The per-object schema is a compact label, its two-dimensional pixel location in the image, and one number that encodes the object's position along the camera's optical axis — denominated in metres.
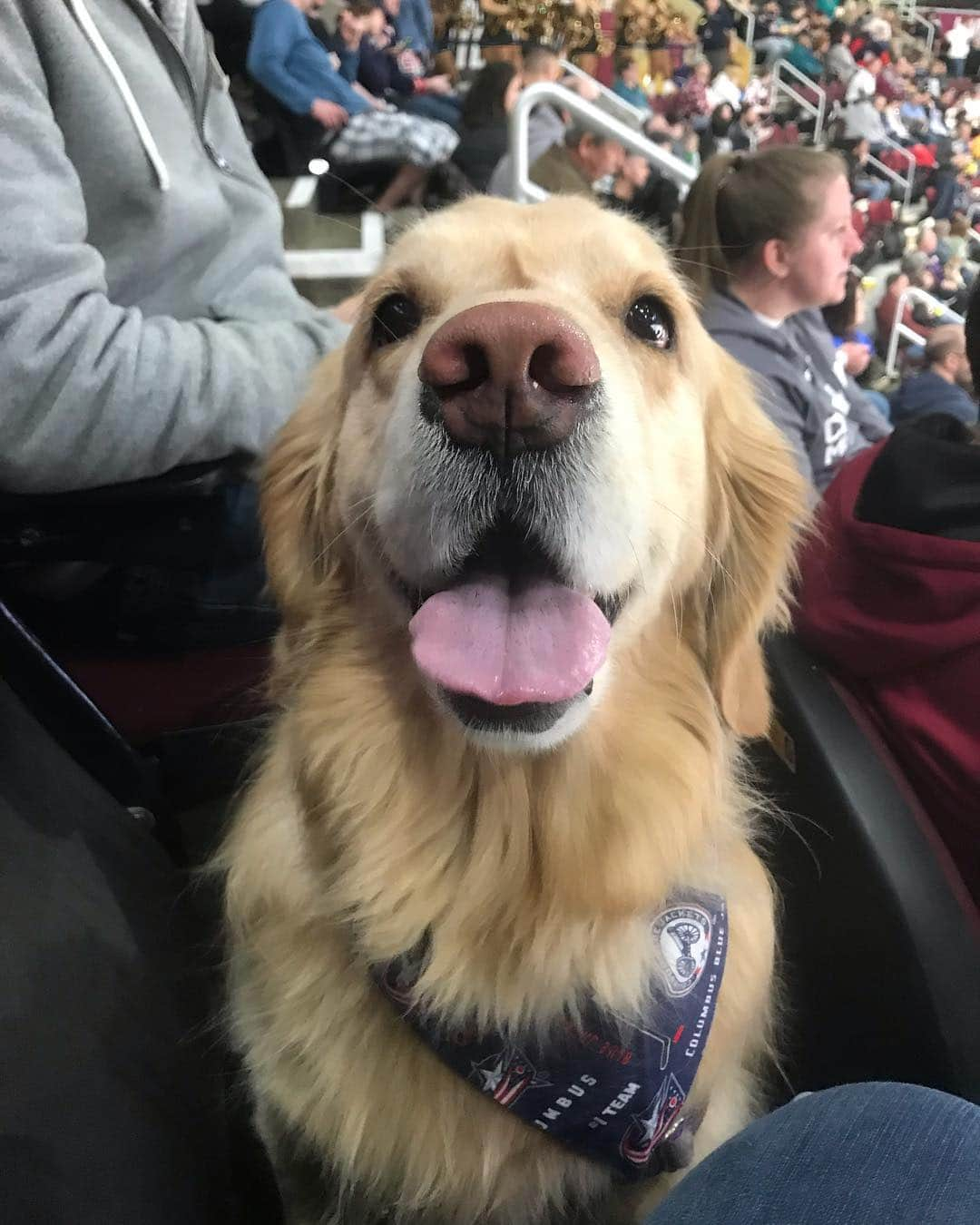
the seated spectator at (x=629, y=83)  2.50
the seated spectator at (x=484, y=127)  2.40
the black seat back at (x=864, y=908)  0.80
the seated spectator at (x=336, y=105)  2.05
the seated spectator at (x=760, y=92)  2.69
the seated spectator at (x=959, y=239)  3.16
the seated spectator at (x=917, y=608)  0.89
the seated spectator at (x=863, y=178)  2.95
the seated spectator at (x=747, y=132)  2.73
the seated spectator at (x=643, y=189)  2.54
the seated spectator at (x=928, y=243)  3.15
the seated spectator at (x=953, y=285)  3.22
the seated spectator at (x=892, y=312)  3.13
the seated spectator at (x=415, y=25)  2.26
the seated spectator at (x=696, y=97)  2.59
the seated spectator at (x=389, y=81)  2.26
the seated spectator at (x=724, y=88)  2.61
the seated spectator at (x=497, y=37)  2.34
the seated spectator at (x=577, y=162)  2.43
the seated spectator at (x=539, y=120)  2.33
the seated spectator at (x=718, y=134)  2.69
